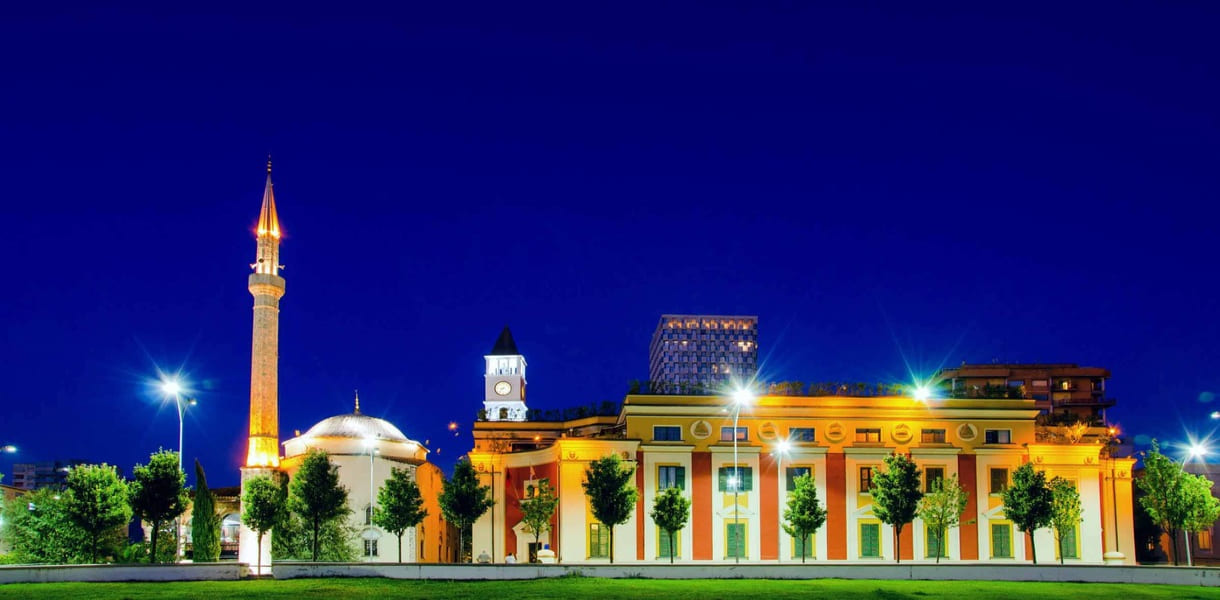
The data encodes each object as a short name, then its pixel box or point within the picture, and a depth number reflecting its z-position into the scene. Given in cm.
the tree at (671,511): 5416
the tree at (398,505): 5584
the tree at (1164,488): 5997
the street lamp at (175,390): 5497
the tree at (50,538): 5525
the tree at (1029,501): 5472
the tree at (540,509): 5809
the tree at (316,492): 5519
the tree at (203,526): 6122
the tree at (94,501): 5056
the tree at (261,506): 5456
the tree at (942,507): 5703
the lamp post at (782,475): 6146
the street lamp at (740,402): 5709
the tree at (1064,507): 5665
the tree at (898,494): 5469
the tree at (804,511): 5525
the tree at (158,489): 5194
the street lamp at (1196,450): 5874
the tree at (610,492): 5412
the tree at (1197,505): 6009
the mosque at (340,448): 6756
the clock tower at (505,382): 14362
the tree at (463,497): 5550
